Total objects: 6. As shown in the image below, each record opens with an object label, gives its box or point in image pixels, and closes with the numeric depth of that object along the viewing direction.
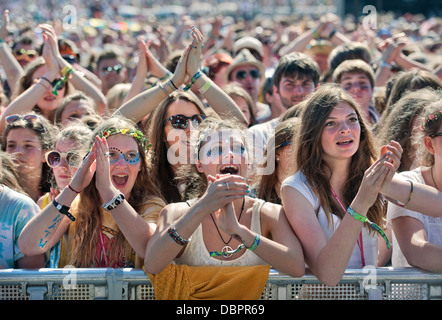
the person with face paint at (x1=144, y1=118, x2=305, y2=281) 5.16
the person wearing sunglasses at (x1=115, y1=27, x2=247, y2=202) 7.46
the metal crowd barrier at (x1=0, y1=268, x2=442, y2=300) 5.08
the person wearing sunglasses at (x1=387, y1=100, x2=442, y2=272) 5.52
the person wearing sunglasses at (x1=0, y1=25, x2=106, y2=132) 9.27
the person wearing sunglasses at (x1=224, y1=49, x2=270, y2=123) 12.08
